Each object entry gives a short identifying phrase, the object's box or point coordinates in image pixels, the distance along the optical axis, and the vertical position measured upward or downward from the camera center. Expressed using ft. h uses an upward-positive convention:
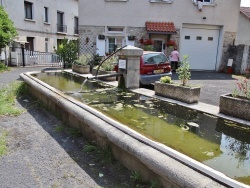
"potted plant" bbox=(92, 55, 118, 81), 30.88 -1.68
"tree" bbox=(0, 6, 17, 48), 49.34 +4.38
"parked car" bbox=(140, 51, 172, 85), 27.40 -1.27
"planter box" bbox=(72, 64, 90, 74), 36.40 -2.34
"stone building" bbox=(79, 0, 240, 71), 50.29 +7.08
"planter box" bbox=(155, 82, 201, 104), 17.80 -2.70
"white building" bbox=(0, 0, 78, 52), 64.90 +9.75
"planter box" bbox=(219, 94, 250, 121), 14.08 -2.85
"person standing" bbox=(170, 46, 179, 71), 47.93 -0.23
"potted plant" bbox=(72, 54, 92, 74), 36.45 -1.89
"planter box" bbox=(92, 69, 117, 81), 29.17 -2.45
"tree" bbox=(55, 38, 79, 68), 48.03 +0.18
